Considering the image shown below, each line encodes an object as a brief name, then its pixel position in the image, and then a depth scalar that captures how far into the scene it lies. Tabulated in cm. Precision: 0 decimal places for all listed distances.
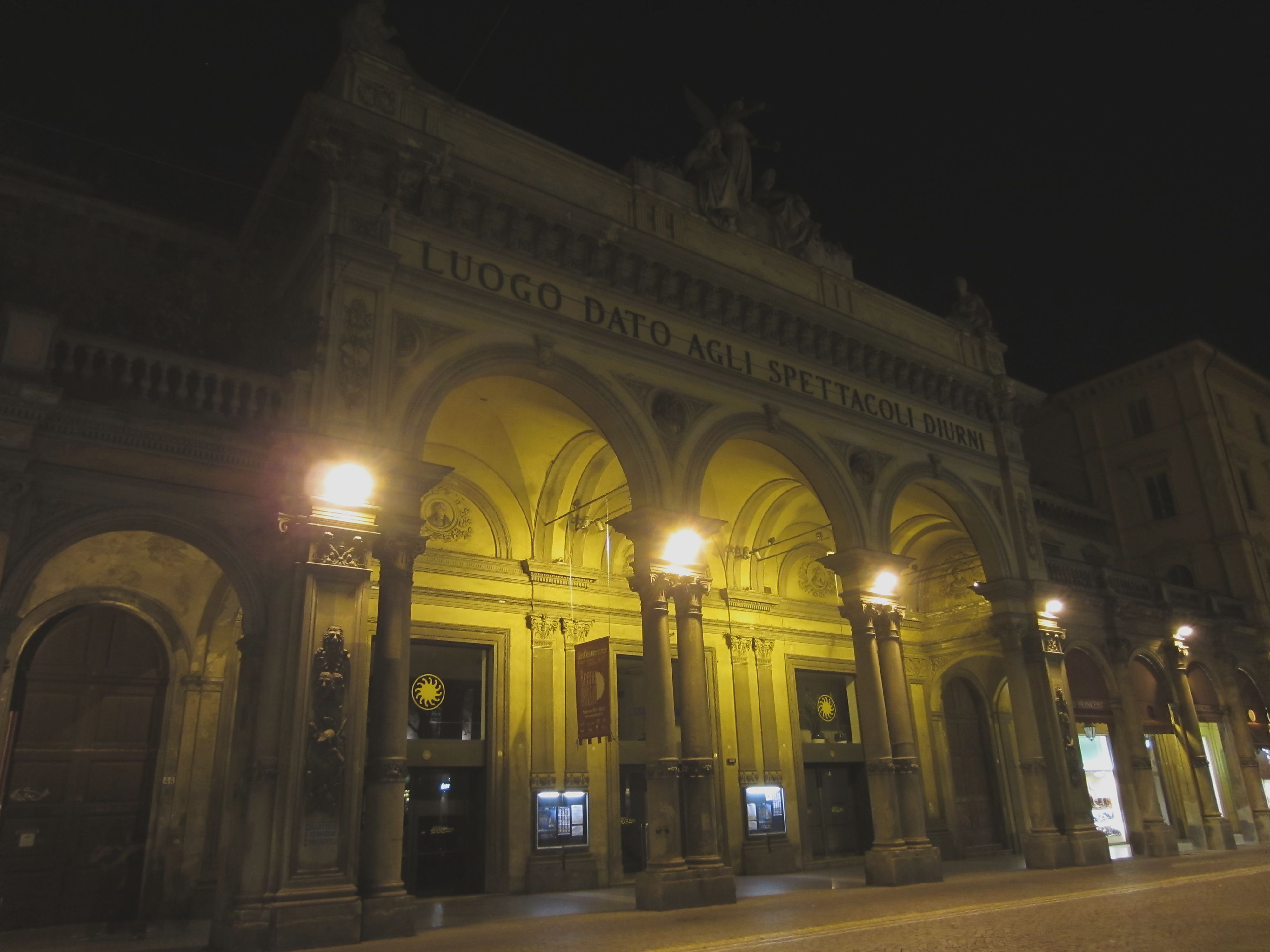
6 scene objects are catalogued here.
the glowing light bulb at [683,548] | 1373
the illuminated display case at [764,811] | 1853
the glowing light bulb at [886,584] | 1625
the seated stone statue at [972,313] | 2100
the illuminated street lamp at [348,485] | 1076
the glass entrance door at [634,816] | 1714
